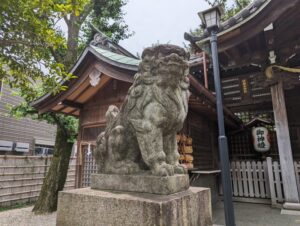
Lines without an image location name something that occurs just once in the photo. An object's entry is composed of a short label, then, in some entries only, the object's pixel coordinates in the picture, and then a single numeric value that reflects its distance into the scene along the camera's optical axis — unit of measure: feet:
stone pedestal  6.46
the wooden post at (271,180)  22.91
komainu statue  7.84
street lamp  13.17
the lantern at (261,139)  27.31
